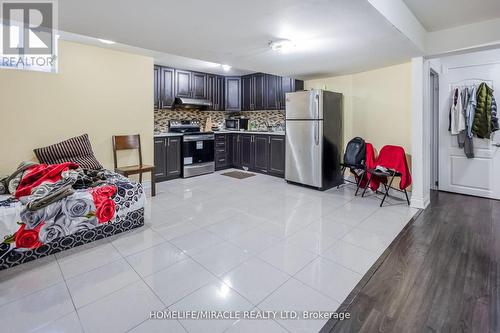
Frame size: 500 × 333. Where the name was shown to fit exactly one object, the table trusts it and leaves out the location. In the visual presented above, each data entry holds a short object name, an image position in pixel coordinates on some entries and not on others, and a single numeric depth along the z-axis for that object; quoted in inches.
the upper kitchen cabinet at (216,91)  234.8
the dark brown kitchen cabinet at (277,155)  206.8
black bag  163.0
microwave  252.5
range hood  208.5
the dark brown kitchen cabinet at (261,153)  218.8
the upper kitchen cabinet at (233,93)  246.4
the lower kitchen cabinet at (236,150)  241.1
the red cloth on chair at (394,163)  142.8
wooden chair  148.8
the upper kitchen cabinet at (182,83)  211.5
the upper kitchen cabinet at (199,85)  223.5
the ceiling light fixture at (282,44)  110.7
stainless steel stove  205.3
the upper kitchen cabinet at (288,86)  206.2
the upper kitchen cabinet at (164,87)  200.3
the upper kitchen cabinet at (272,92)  218.4
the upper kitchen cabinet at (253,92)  229.6
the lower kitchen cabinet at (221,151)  234.5
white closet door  146.6
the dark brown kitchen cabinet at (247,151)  230.2
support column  132.3
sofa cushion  130.0
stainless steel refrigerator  167.3
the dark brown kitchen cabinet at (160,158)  189.0
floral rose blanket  80.1
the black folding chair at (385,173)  140.0
